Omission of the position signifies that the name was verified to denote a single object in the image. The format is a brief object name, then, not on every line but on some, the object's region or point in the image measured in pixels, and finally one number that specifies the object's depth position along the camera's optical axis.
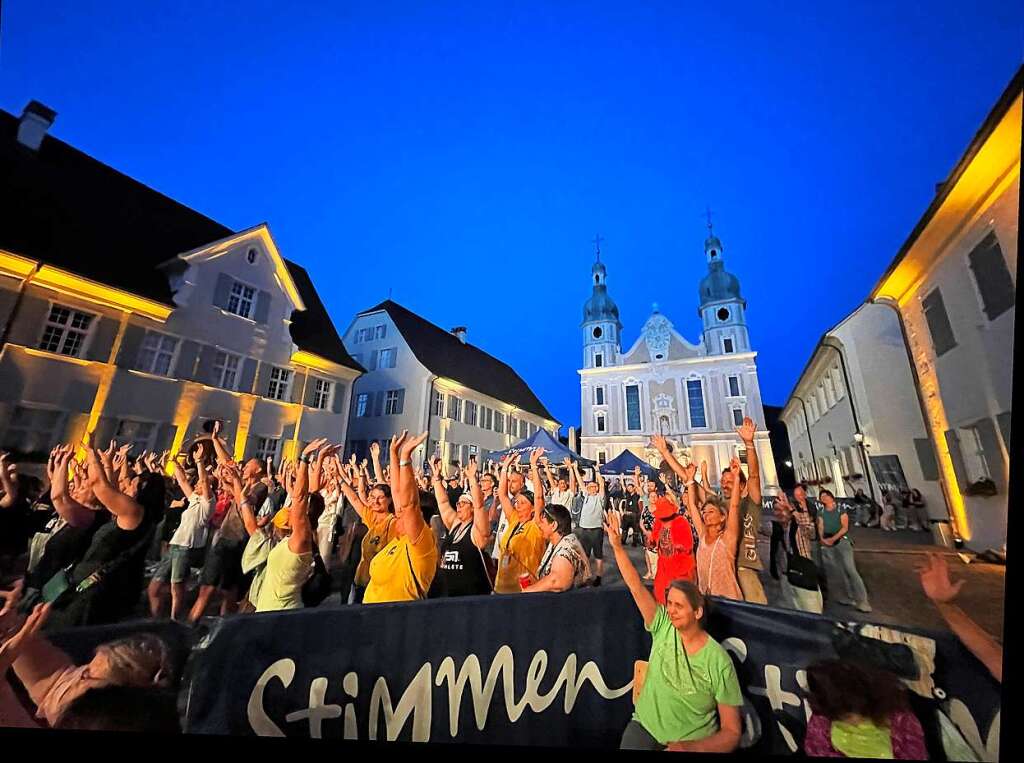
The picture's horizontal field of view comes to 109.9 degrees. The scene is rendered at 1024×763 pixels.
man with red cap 3.22
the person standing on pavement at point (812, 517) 4.13
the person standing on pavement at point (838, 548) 4.07
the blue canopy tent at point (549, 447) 8.36
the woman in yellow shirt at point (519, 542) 3.33
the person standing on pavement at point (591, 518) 5.76
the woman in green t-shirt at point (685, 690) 1.77
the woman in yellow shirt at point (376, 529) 3.62
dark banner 2.11
